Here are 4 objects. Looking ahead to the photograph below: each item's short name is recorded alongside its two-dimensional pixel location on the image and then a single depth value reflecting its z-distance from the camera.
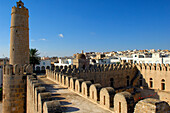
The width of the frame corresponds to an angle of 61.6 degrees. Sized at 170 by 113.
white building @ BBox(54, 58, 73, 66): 43.51
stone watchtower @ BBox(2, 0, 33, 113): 11.46
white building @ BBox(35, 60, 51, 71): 37.97
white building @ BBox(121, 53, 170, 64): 29.45
